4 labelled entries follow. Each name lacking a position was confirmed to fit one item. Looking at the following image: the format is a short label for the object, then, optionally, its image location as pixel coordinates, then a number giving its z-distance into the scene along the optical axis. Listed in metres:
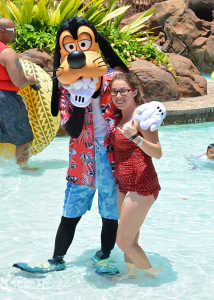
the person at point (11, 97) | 8.28
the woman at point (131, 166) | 4.82
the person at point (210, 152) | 10.17
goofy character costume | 4.93
